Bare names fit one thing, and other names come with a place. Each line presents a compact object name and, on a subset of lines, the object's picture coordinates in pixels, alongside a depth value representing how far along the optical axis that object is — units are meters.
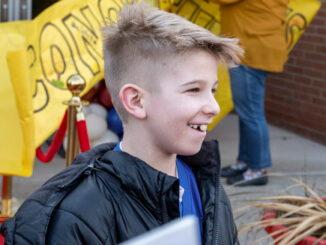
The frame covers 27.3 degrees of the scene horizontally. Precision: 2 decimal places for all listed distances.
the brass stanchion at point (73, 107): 3.59
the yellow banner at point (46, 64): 4.08
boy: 1.62
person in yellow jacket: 5.04
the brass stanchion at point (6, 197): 4.45
